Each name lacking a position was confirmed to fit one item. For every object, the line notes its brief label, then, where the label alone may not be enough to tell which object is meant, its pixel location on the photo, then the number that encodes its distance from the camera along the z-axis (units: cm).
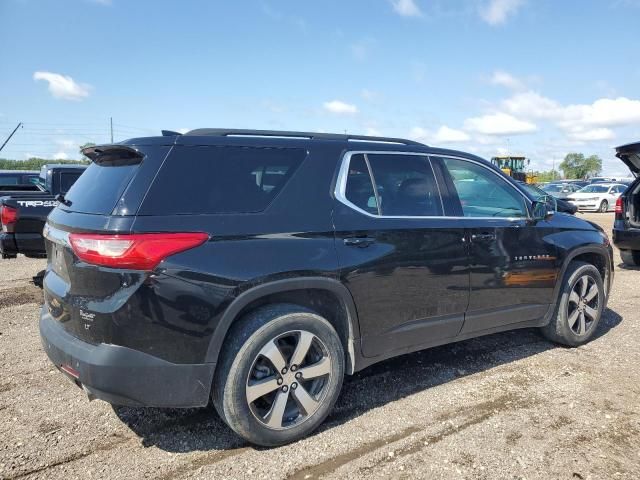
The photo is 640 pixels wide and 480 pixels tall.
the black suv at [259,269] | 259
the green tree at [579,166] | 10306
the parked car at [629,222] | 824
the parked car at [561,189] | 2859
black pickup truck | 626
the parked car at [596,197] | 2661
